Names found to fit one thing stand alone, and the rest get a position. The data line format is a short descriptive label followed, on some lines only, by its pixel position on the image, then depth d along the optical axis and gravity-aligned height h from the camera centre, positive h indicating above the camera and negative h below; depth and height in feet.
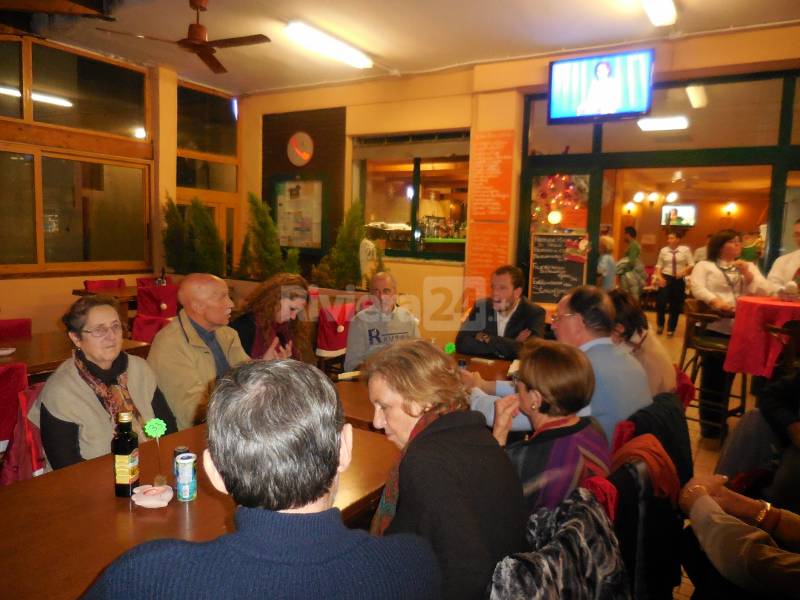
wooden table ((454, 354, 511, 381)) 10.76 -2.38
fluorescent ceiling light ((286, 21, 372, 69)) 19.15 +7.68
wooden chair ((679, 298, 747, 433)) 14.24 -2.17
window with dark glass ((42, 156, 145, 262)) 23.80 +1.35
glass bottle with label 5.46 -2.19
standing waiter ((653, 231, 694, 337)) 29.30 -0.75
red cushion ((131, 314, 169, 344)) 14.43 -2.27
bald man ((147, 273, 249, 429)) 8.68 -1.75
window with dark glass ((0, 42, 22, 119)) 21.85 +6.35
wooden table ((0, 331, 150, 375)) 10.74 -2.42
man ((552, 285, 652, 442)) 7.80 -1.51
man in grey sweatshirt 12.25 -1.72
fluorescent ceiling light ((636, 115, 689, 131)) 19.88 +5.04
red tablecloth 13.12 -1.83
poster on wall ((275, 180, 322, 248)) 28.27 +1.80
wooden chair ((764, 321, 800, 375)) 11.43 -1.63
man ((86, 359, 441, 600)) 2.67 -1.46
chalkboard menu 21.90 -0.36
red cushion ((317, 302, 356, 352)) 16.11 -2.39
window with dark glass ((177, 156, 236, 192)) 28.66 +3.77
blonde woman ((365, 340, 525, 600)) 4.06 -1.84
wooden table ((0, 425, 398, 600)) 4.26 -2.60
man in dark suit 13.66 -1.54
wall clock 28.07 +5.12
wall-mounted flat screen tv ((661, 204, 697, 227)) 49.19 +4.04
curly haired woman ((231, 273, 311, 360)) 11.24 -1.50
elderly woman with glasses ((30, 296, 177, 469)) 6.71 -1.99
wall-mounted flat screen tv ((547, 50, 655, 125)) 18.33 +5.96
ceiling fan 16.03 +6.15
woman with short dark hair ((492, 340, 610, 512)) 5.51 -1.90
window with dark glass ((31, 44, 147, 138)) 23.04 +6.58
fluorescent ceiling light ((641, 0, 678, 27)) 15.69 +7.34
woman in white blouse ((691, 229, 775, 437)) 15.47 -0.77
